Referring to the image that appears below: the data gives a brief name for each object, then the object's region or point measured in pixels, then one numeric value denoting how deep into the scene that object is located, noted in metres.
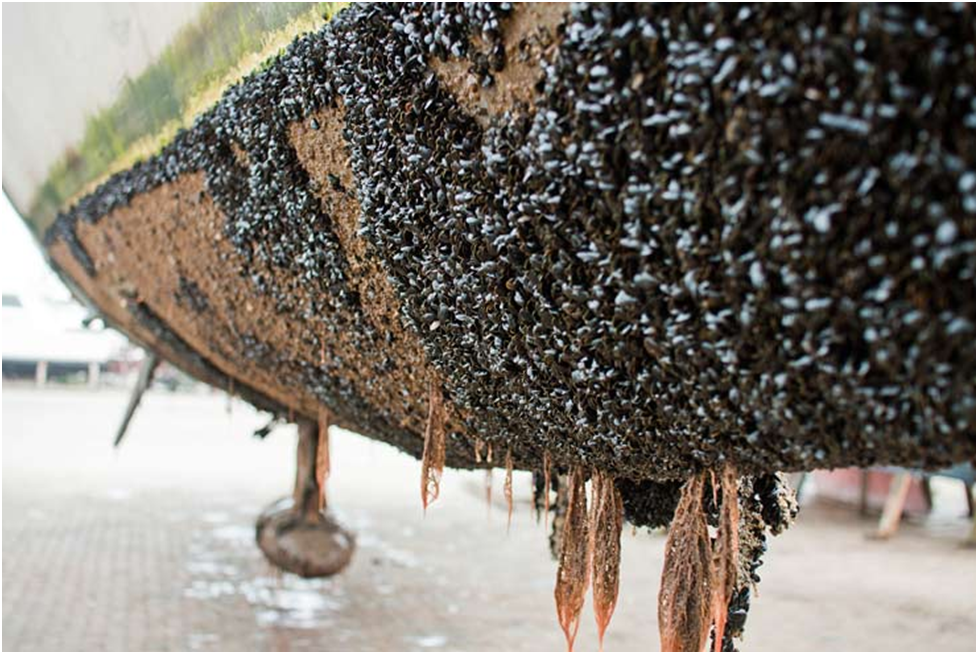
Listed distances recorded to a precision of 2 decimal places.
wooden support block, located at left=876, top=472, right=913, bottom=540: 7.38
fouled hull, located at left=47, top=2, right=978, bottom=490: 0.60
